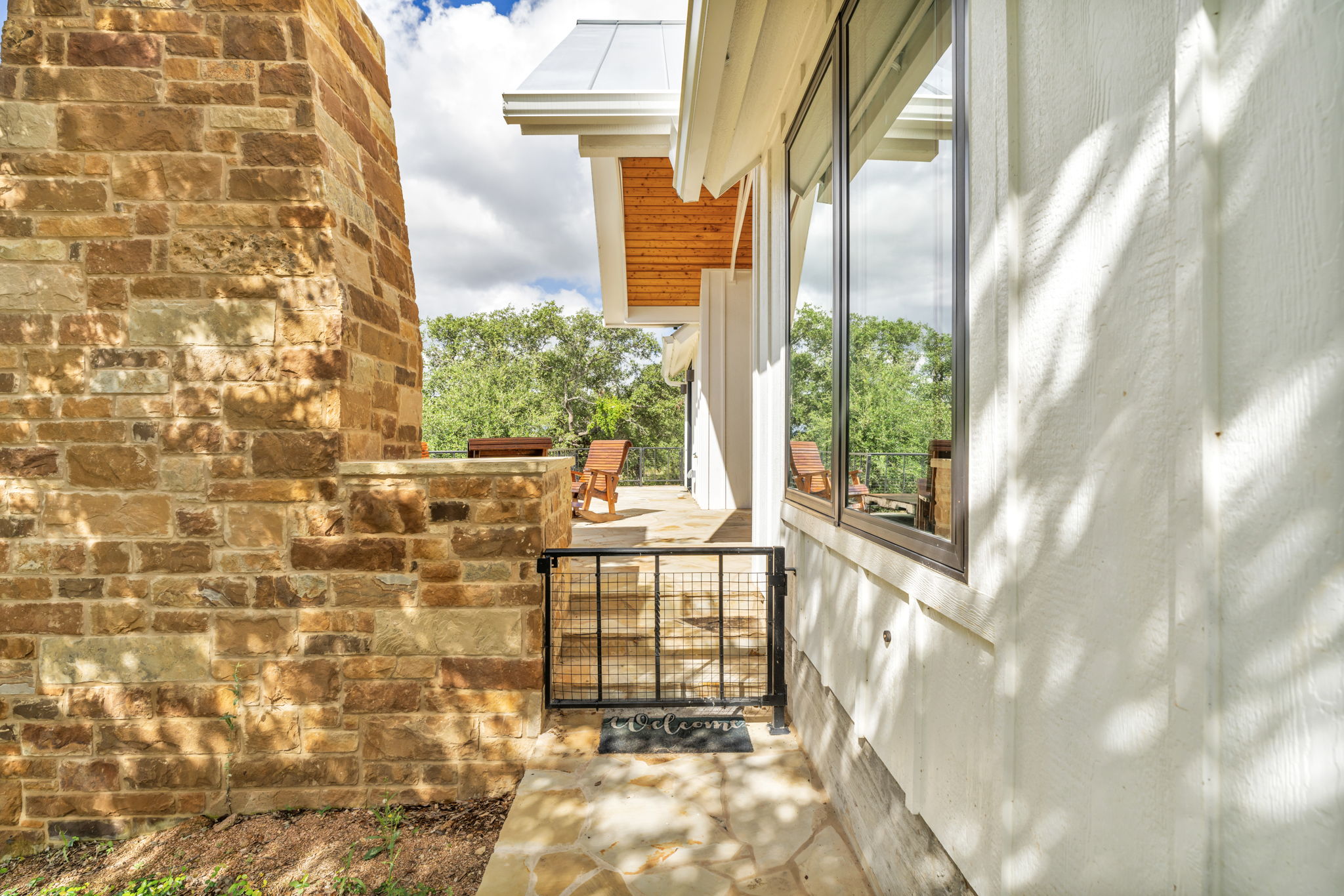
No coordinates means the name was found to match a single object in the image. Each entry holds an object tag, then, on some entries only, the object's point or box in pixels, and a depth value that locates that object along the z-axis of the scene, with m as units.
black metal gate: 2.96
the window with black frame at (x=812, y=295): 2.41
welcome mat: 2.83
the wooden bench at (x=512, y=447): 4.22
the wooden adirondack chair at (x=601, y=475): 6.73
